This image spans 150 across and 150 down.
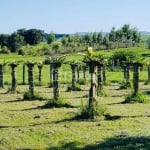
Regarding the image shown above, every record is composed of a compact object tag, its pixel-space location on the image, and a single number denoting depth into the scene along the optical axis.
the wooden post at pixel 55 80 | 20.22
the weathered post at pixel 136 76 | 20.97
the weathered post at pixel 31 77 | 22.52
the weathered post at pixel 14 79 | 26.15
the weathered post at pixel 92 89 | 16.12
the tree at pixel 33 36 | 101.97
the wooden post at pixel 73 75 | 27.20
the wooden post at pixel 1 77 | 30.72
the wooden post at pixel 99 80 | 23.55
